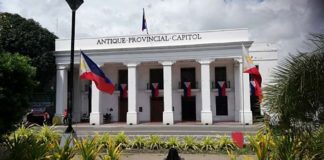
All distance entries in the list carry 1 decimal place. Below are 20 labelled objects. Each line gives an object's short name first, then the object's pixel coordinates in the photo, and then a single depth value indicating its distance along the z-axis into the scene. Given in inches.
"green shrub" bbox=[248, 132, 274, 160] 288.5
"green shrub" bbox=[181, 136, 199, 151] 533.6
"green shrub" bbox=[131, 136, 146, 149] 552.4
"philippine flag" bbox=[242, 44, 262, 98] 678.5
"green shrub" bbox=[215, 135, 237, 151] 528.4
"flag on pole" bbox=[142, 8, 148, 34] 1245.7
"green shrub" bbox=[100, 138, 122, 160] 314.8
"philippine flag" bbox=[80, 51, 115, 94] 563.8
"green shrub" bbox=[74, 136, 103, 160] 307.0
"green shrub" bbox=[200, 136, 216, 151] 530.9
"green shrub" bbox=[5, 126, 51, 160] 289.7
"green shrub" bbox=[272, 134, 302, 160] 248.4
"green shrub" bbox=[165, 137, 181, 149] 543.8
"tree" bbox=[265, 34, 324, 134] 226.4
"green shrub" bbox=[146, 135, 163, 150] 545.8
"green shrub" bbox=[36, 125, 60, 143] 562.1
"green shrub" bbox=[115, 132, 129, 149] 550.9
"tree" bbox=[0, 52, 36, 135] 303.4
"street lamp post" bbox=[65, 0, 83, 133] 486.3
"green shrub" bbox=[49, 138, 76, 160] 303.0
